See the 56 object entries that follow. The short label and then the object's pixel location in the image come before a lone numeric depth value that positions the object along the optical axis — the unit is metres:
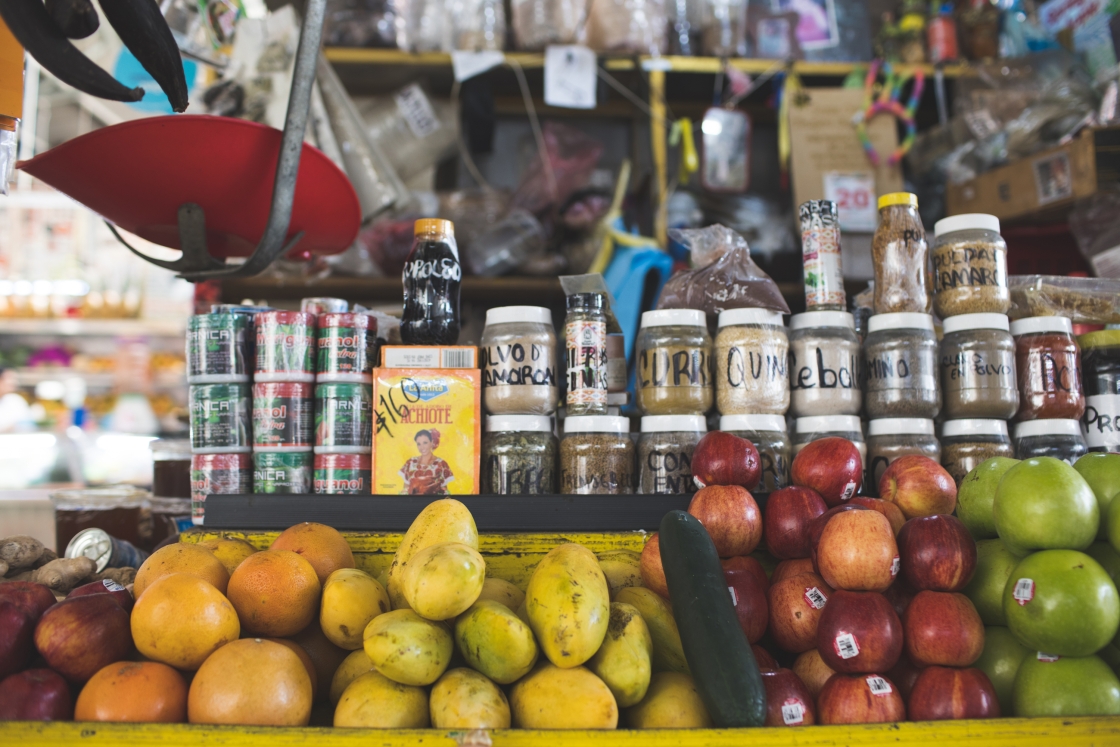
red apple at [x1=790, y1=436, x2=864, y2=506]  1.19
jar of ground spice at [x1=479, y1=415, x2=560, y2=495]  1.35
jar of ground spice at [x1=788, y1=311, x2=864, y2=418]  1.41
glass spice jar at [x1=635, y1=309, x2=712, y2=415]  1.40
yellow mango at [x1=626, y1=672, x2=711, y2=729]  0.90
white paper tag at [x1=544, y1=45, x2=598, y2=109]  3.01
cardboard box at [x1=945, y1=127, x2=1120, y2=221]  2.55
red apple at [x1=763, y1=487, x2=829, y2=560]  1.14
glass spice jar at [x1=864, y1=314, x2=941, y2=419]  1.41
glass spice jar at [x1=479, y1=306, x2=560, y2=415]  1.37
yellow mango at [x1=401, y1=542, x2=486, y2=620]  0.90
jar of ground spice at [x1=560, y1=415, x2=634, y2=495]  1.34
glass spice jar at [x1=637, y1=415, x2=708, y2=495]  1.36
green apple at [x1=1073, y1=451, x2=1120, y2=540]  1.02
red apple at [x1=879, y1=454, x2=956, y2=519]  1.18
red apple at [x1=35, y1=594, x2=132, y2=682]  0.93
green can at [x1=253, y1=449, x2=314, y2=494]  1.39
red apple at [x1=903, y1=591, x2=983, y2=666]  0.95
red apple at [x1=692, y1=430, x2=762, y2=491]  1.21
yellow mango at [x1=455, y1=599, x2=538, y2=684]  0.89
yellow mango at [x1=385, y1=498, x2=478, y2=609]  1.04
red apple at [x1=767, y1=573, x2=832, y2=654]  1.06
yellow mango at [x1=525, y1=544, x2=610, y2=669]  0.90
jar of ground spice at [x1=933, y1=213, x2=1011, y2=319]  1.43
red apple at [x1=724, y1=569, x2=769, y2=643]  1.05
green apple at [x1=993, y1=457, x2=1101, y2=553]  0.95
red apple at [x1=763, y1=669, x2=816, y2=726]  0.92
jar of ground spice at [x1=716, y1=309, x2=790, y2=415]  1.39
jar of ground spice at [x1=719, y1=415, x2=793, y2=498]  1.35
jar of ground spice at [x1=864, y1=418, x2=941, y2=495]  1.37
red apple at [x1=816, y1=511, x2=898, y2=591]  1.00
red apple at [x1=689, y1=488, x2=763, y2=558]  1.15
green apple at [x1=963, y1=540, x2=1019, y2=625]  1.04
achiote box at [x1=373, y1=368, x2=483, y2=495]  1.34
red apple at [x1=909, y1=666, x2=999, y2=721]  0.90
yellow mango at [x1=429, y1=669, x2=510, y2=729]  0.83
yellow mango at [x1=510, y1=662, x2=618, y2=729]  0.85
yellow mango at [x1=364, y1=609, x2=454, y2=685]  0.87
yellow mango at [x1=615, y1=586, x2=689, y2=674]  1.04
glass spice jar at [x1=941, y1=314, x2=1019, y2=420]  1.41
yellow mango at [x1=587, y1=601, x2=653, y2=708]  0.91
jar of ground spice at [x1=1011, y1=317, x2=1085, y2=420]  1.44
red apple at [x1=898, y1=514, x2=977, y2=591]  1.01
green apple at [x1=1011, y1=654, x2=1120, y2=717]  0.88
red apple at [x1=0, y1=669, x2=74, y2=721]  0.86
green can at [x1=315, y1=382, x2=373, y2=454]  1.38
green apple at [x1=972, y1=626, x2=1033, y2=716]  0.99
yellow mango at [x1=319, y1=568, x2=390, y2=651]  0.99
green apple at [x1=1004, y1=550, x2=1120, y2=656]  0.89
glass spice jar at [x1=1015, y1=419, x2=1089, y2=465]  1.41
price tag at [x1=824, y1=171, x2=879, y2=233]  3.02
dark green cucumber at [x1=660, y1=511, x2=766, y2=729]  0.84
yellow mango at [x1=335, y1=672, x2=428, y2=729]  0.85
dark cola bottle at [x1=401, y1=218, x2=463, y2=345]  1.42
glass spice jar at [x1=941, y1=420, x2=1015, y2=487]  1.38
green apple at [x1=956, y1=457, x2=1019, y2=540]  1.14
